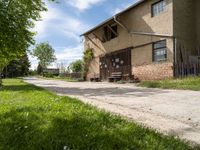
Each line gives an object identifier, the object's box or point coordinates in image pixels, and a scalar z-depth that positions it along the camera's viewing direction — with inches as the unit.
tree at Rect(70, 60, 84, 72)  1337.5
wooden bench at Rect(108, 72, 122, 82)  533.8
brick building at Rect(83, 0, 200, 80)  404.9
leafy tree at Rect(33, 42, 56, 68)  1883.2
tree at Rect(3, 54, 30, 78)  1549.9
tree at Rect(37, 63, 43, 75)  2052.7
